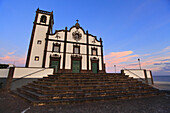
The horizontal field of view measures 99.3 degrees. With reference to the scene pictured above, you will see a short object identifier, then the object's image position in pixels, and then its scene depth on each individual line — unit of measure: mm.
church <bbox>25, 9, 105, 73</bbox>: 12836
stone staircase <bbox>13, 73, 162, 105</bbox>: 4346
